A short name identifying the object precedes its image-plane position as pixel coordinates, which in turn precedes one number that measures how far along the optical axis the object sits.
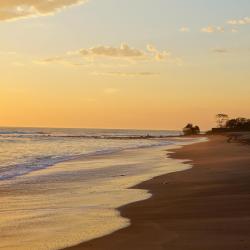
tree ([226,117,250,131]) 136.25
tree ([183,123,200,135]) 146.57
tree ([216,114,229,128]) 161.38
